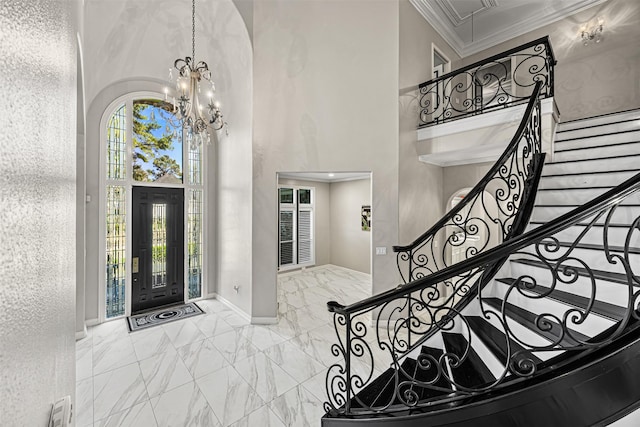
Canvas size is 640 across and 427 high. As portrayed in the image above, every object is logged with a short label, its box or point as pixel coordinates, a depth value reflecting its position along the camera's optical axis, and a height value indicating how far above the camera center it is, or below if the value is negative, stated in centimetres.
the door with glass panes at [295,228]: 764 -49
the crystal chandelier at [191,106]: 289 +121
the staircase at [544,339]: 121 -73
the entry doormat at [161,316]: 415 -179
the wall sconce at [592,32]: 459 +320
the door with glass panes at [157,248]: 464 -67
